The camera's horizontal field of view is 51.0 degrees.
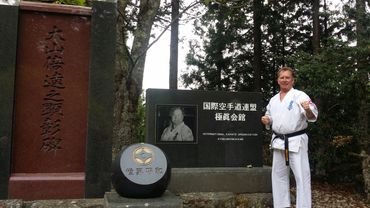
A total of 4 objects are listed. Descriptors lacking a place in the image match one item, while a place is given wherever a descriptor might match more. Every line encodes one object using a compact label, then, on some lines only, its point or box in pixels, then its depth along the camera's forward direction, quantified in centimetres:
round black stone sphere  408
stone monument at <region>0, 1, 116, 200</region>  515
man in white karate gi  437
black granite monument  633
